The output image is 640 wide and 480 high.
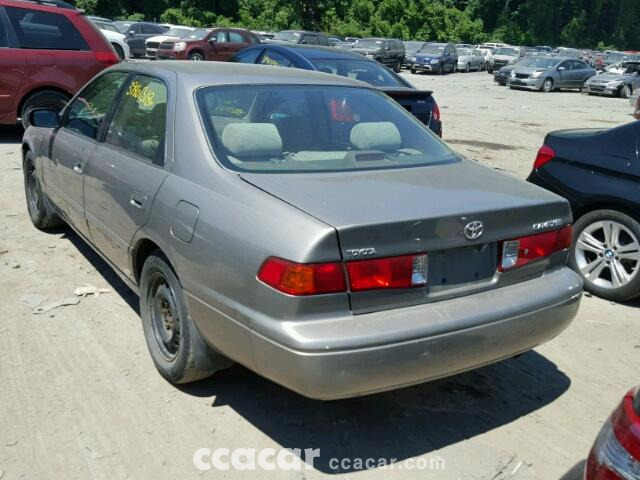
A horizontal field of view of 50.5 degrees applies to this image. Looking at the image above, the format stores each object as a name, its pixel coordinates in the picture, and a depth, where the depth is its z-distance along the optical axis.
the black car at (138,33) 30.59
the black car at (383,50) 34.91
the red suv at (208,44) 25.78
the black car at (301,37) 30.34
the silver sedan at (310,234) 2.77
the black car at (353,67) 8.83
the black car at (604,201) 5.11
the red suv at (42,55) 9.75
